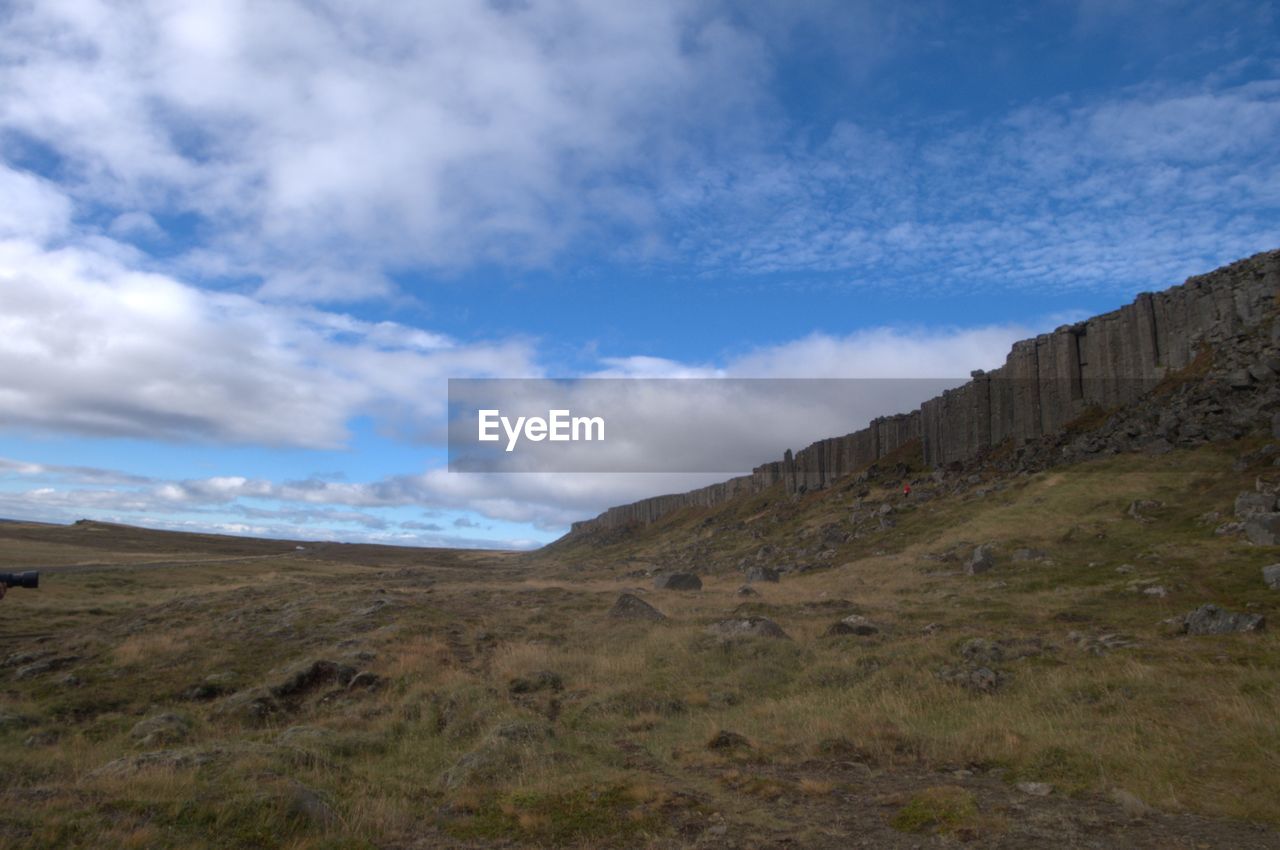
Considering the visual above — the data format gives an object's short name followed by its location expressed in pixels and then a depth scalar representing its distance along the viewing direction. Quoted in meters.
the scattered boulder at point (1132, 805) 7.15
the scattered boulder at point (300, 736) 10.24
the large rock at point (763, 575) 34.53
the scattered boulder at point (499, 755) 9.05
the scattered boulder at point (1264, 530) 21.05
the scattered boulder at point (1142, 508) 28.08
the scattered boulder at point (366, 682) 14.41
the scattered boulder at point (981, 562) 26.48
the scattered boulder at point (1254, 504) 23.05
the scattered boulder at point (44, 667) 17.03
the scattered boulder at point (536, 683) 14.24
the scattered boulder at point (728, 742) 10.24
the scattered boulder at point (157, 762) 8.60
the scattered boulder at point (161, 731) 11.36
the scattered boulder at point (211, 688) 14.88
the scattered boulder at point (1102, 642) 13.86
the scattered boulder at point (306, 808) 7.25
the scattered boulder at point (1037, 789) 7.93
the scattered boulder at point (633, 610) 20.87
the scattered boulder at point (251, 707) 13.08
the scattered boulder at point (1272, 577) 17.48
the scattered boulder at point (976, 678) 12.13
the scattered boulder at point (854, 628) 17.07
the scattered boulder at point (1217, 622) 14.15
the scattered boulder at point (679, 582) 32.66
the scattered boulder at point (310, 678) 14.46
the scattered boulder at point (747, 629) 16.81
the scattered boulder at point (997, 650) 13.70
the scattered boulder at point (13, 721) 12.45
